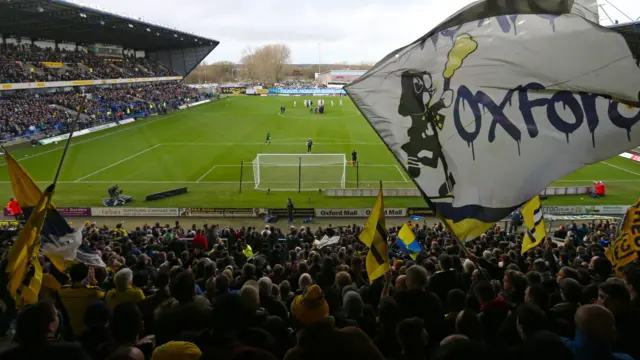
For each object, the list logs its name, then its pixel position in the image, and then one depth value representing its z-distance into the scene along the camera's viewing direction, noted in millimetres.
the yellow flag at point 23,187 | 7207
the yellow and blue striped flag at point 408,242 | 11344
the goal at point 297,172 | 27547
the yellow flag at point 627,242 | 7000
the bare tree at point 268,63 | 176250
